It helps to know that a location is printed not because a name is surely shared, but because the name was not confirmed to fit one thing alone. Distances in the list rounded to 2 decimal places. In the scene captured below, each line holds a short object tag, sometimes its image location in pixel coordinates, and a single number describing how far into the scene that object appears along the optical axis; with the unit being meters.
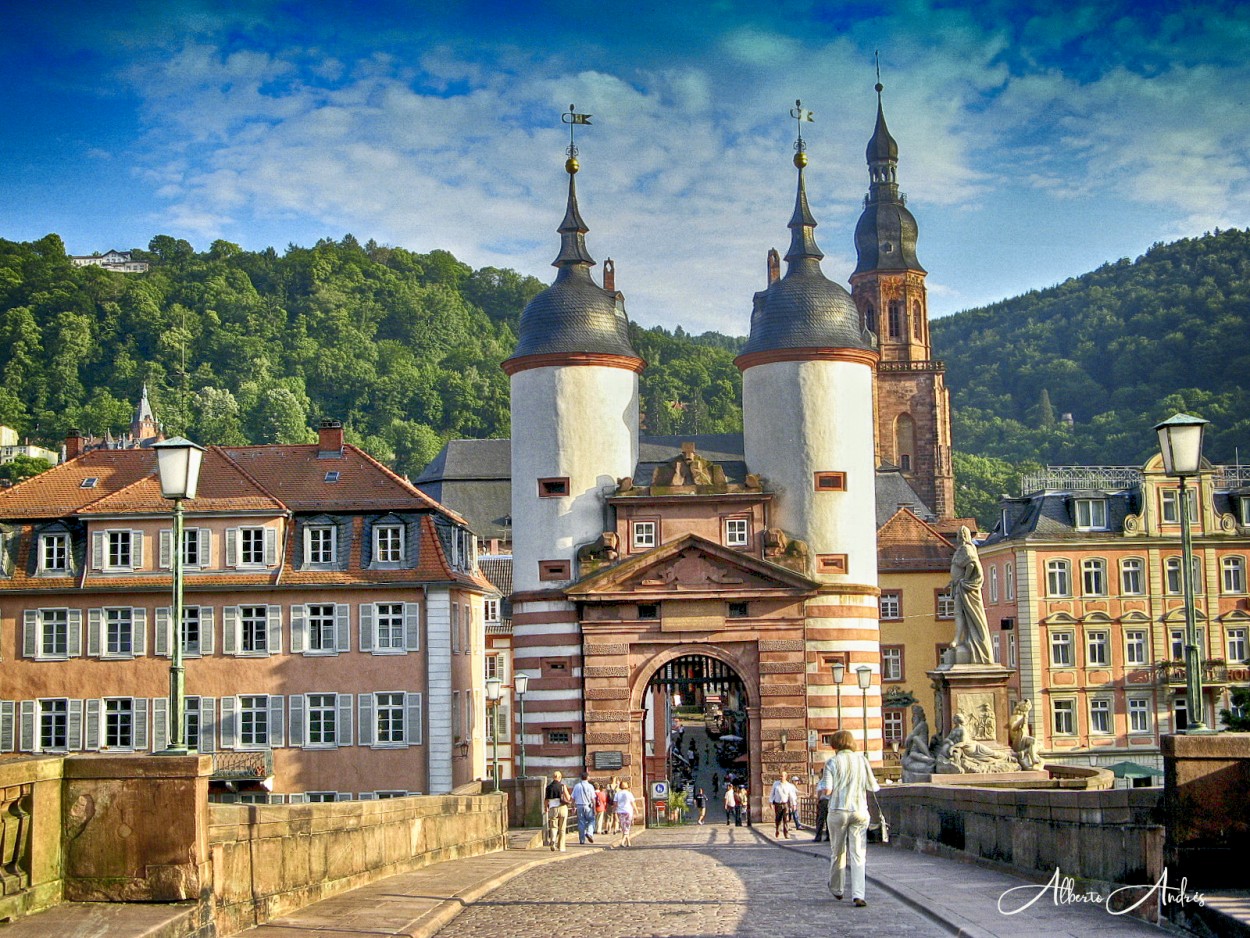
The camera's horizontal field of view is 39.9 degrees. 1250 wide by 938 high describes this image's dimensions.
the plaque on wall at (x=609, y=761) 51.03
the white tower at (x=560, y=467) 51.88
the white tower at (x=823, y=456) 52.53
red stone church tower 116.06
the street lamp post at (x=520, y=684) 45.47
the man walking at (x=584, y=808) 39.22
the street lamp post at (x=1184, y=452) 16.81
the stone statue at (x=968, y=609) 36.56
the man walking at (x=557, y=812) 33.34
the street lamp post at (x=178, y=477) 16.52
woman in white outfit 17.45
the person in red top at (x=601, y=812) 47.09
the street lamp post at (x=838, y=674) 47.38
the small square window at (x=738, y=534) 53.03
